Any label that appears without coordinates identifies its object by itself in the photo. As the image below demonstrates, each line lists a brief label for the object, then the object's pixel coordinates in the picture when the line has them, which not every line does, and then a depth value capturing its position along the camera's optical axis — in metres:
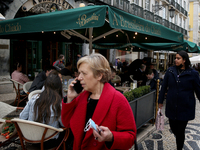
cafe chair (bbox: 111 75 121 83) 7.43
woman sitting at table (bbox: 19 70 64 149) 2.51
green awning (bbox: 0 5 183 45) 3.16
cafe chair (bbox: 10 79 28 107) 5.67
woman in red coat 1.53
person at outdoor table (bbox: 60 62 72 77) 6.76
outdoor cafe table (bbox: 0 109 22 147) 2.66
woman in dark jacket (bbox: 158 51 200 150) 3.14
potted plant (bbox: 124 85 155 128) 3.79
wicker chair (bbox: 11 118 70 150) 2.32
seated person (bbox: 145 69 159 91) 5.39
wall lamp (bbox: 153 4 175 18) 18.43
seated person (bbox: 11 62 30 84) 6.01
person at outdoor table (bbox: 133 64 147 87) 5.73
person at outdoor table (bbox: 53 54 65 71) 9.69
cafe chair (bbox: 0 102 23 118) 3.17
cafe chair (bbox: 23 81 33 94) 5.34
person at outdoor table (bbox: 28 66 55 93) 4.87
